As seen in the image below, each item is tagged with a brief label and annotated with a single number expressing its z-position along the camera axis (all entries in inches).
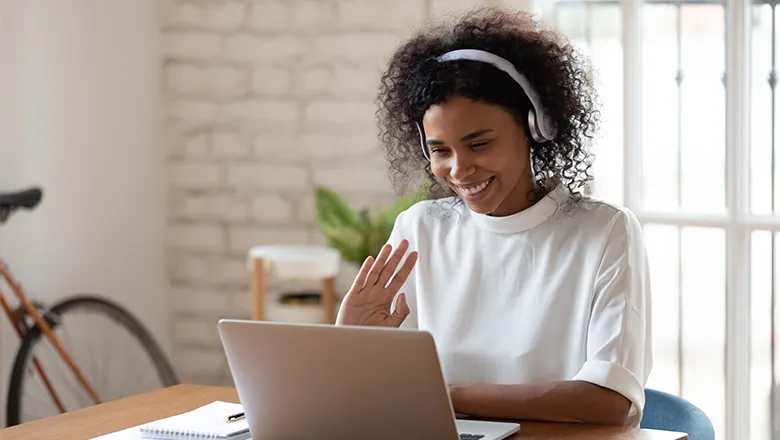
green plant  209.3
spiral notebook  130.2
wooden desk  131.1
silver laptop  123.2
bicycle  203.4
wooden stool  208.0
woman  142.3
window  192.4
